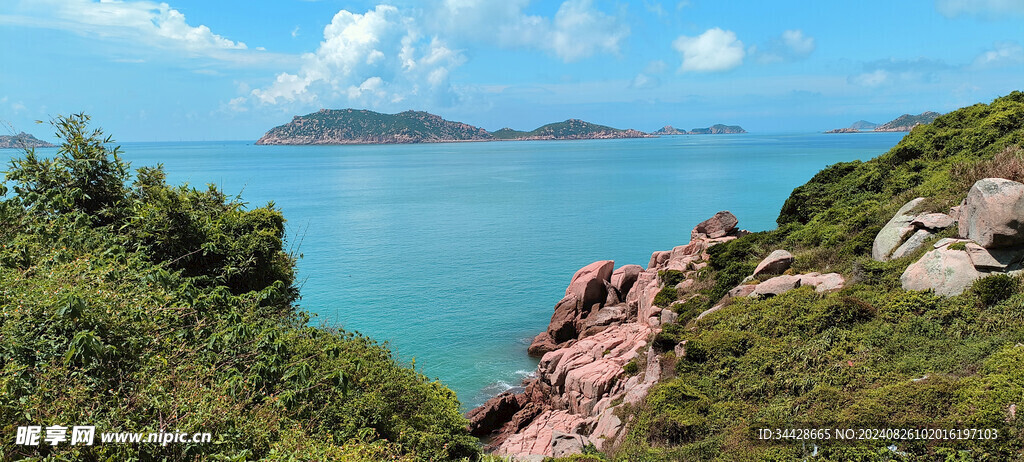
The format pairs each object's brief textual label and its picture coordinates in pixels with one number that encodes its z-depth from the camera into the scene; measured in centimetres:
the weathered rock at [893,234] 2253
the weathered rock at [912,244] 2119
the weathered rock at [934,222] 2130
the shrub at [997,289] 1642
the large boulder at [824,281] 2158
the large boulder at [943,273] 1761
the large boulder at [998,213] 1720
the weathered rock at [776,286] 2283
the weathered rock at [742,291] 2456
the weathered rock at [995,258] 1750
